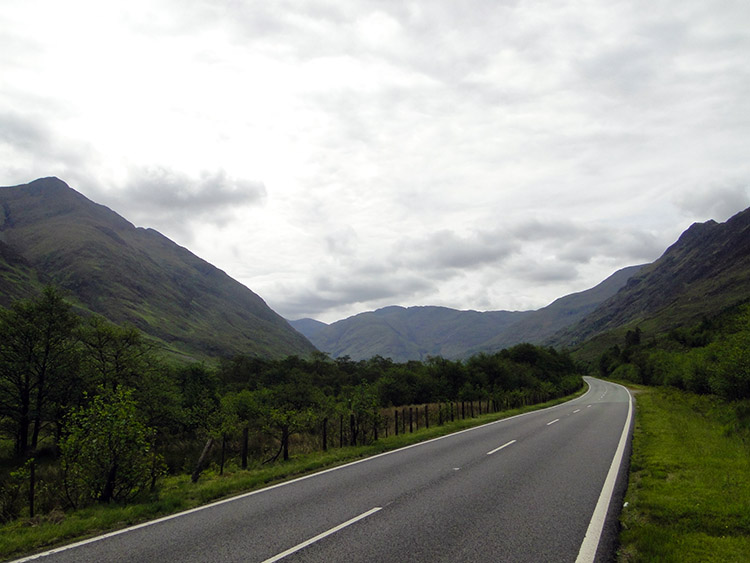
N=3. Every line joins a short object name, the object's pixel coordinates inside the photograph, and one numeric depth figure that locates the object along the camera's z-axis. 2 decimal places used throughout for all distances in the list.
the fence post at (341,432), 17.25
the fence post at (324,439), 16.41
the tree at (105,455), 9.90
